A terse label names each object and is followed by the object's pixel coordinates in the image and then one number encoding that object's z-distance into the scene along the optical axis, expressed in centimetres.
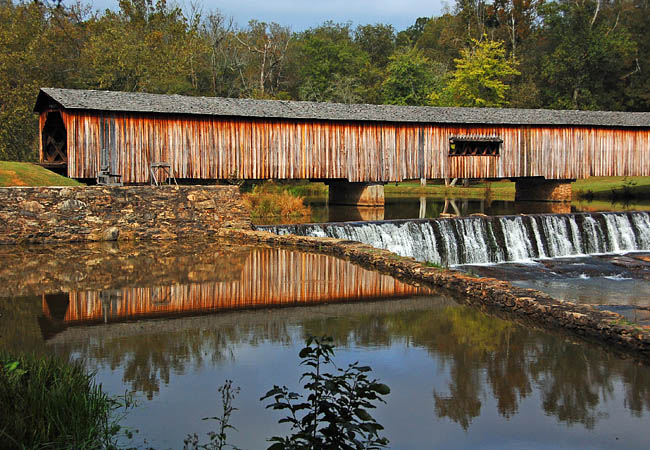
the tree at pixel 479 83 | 3997
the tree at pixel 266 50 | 4978
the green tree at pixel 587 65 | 4328
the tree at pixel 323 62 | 5288
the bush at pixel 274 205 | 2341
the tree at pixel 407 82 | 4253
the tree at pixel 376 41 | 6912
